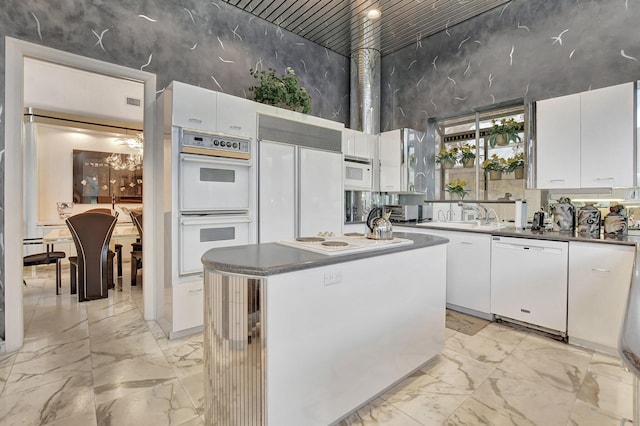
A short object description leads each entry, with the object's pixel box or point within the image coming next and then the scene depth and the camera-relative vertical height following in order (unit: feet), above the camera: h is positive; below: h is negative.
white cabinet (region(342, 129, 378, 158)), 13.58 +2.89
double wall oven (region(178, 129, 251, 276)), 8.97 +0.42
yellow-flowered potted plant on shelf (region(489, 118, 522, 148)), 12.39 +3.05
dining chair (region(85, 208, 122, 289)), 14.38 -2.62
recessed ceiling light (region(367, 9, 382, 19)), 12.06 +7.48
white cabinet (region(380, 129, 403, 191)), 14.20 +2.19
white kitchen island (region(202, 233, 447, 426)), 4.55 -1.97
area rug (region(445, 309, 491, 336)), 9.72 -3.65
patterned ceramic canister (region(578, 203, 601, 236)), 9.16 -0.32
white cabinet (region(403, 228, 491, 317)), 10.43 -2.13
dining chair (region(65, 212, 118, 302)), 12.62 -1.78
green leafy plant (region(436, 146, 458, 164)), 14.24 +2.42
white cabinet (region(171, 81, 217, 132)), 8.82 +2.87
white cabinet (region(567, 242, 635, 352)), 7.91 -2.08
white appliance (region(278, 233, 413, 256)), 5.67 -0.70
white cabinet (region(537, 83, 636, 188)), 8.75 +2.07
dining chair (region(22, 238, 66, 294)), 13.35 -2.20
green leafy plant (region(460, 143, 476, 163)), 13.79 +2.47
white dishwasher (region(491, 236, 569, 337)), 8.85 -2.11
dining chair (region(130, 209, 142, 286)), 14.48 -2.17
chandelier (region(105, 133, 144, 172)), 20.69 +3.23
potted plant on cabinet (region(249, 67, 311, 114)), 11.25 +4.16
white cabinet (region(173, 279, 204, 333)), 8.98 -2.79
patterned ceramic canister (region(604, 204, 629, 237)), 8.87 -0.34
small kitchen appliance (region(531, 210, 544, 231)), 10.39 -0.37
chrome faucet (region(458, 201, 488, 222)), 12.51 +0.01
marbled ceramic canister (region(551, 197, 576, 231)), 9.84 -0.17
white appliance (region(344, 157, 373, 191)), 13.75 +1.53
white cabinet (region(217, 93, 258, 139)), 9.66 +2.88
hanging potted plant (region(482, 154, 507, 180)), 12.69 +1.75
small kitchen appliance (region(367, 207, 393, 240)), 7.00 -0.44
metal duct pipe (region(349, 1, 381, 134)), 14.78 +5.82
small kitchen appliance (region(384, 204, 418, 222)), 13.92 -0.18
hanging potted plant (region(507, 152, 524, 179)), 12.20 +1.70
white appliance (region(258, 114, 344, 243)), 10.62 +1.04
